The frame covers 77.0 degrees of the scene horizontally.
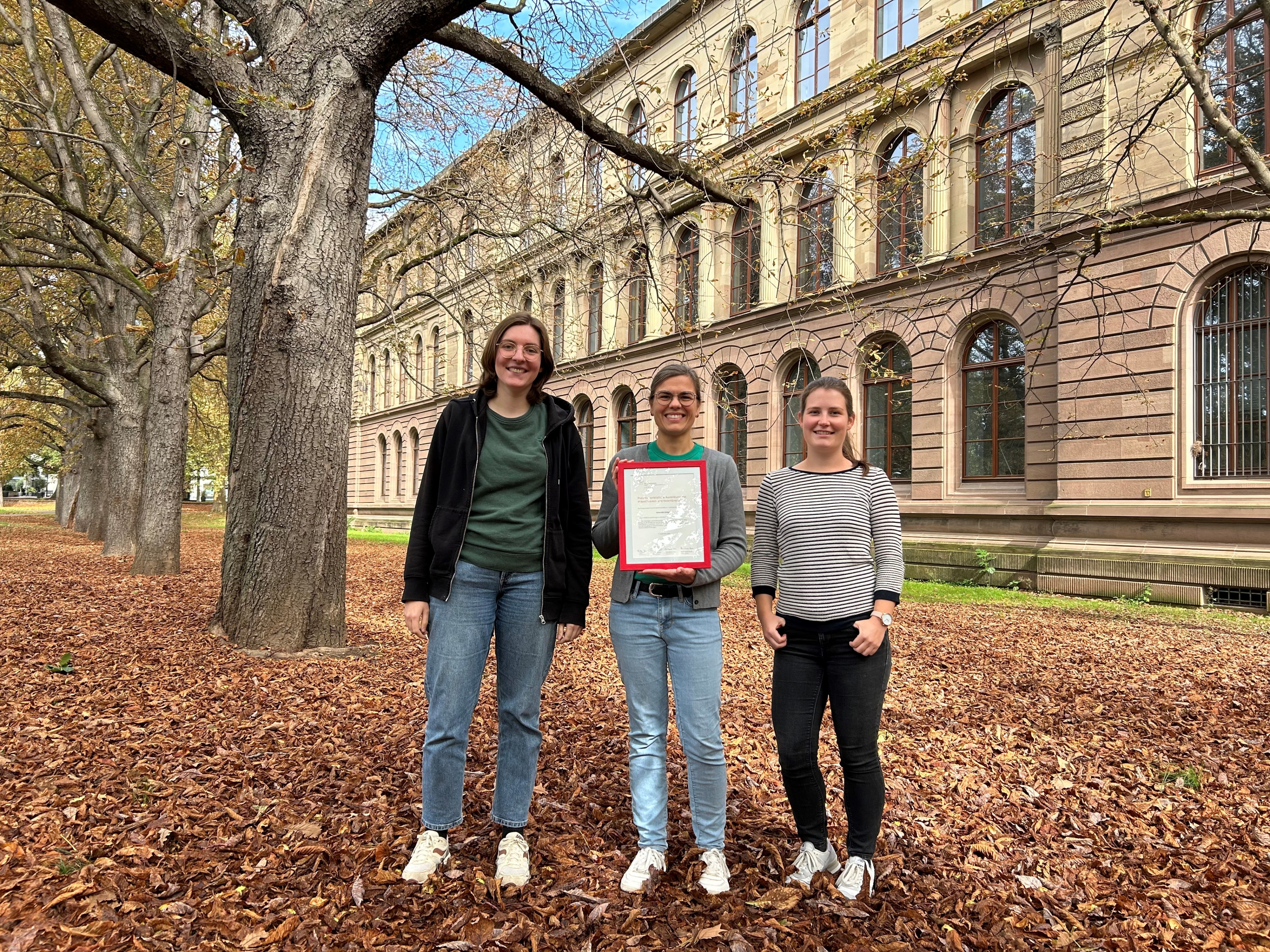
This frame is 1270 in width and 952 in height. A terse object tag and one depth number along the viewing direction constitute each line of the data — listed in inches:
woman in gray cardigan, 126.7
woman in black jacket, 128.3
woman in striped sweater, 124.1
